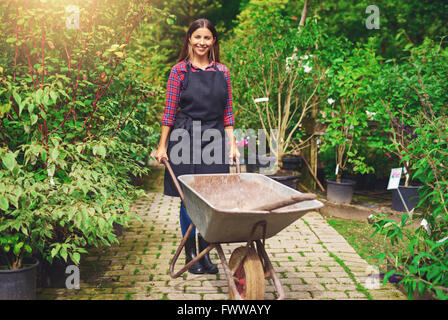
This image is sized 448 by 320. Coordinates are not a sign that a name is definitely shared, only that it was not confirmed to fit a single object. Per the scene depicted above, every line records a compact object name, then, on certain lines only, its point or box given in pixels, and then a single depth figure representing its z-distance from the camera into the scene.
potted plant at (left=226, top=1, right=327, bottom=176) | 6.06
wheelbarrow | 2.44
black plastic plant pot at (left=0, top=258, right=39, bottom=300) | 2.78
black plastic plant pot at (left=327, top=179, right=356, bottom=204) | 5.64
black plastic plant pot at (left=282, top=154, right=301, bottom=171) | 7.84
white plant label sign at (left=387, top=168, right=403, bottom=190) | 4.29
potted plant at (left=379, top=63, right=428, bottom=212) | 4.80
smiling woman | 3.50
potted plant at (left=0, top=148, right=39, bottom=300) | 2.50
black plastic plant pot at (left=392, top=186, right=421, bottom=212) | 5.21
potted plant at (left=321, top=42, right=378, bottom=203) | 5.43
